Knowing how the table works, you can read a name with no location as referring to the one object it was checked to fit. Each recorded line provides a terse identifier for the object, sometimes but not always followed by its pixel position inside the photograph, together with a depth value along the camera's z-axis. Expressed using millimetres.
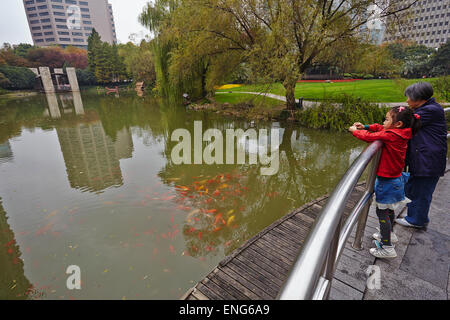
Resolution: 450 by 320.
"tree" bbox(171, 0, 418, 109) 10859
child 2014
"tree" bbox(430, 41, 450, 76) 30766
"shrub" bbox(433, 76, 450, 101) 11422
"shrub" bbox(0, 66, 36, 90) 36625
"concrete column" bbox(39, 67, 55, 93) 40312
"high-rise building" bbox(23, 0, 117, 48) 81125
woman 2236
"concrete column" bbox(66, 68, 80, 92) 41994
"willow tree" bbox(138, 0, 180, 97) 18938
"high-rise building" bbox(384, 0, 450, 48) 64062
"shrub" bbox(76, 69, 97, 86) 45062
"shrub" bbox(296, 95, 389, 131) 10742
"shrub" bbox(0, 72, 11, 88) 34812
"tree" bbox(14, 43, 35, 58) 50172
